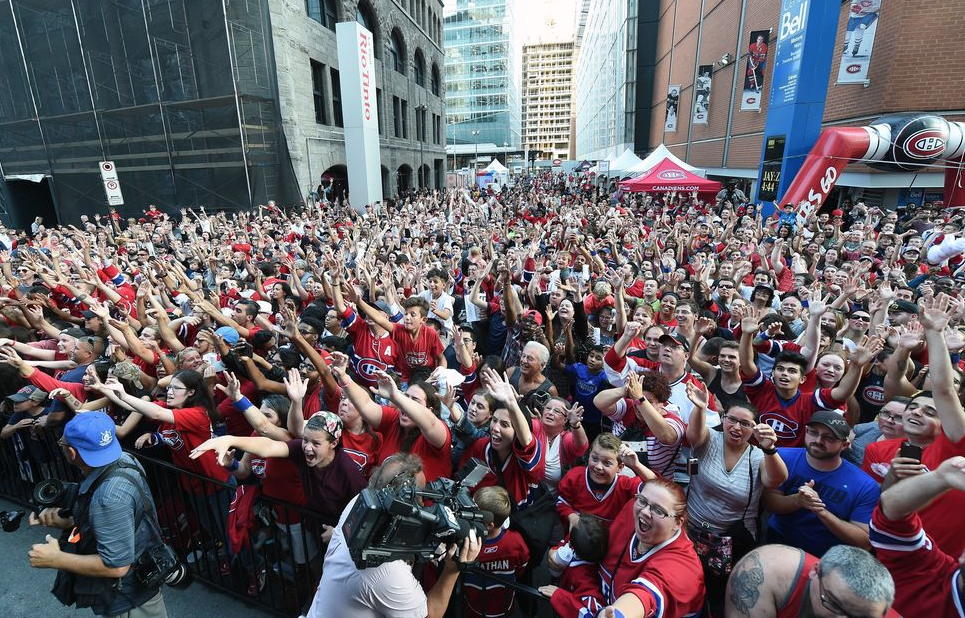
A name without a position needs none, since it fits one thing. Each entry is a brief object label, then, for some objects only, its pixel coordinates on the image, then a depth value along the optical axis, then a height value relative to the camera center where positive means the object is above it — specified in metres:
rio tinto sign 19.94 +2.79
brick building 12.12 +2.44
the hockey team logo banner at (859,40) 13.02 +3.47
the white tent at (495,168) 34.91 +0.58
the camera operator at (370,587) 2.00 -1.67
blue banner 13.37 +2.75
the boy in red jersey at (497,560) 2.68 -2.17
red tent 15.82 -0.27
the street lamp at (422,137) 38.19 +3.14
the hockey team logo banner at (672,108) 32.12 +4.27
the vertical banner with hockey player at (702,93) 26.28 +4.31
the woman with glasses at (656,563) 2.05 -1.73
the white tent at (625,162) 24.11 +0.58
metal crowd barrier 3.29 -2.55
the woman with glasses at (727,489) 2.85 -1.86
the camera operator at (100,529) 2.57 -1.85
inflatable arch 11.51 +0.49
